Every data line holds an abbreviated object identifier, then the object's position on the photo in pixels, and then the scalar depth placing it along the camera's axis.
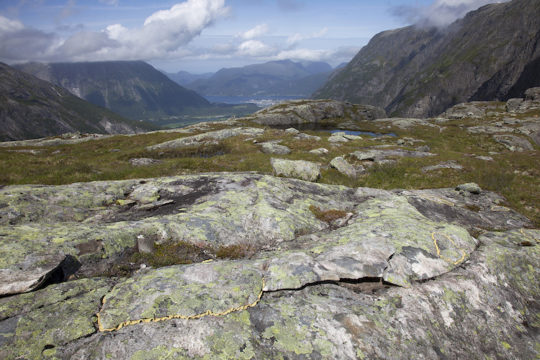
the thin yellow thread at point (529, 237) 10.36
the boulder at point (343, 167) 27.38
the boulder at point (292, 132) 63.10
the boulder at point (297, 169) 23.89
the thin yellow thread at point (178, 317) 5.65
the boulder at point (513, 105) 145.77
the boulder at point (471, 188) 18.06
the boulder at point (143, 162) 32.56
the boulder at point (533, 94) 152.84
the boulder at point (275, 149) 40.56
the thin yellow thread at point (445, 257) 8.41
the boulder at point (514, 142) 57.54
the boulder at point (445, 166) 28.55
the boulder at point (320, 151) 39.72
